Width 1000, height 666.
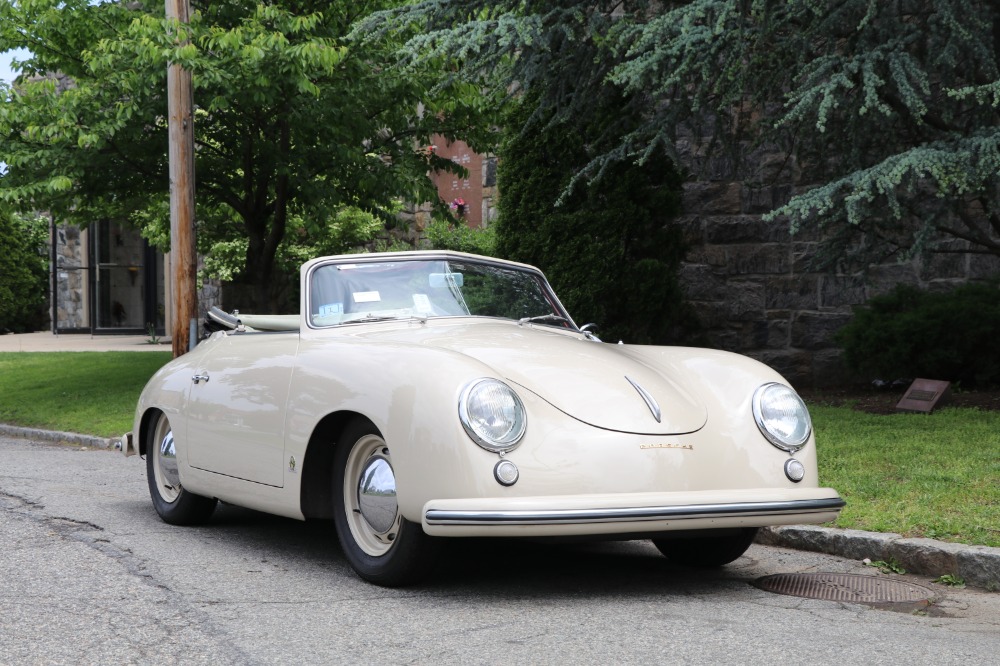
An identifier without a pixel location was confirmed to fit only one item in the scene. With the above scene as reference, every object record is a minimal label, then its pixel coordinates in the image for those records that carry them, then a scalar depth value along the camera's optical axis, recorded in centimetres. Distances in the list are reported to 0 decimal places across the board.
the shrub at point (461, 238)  2147
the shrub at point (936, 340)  1147
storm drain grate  521
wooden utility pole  1224
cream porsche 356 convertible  471
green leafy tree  1378
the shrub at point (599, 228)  1329
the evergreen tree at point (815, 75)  880
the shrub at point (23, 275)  3494
